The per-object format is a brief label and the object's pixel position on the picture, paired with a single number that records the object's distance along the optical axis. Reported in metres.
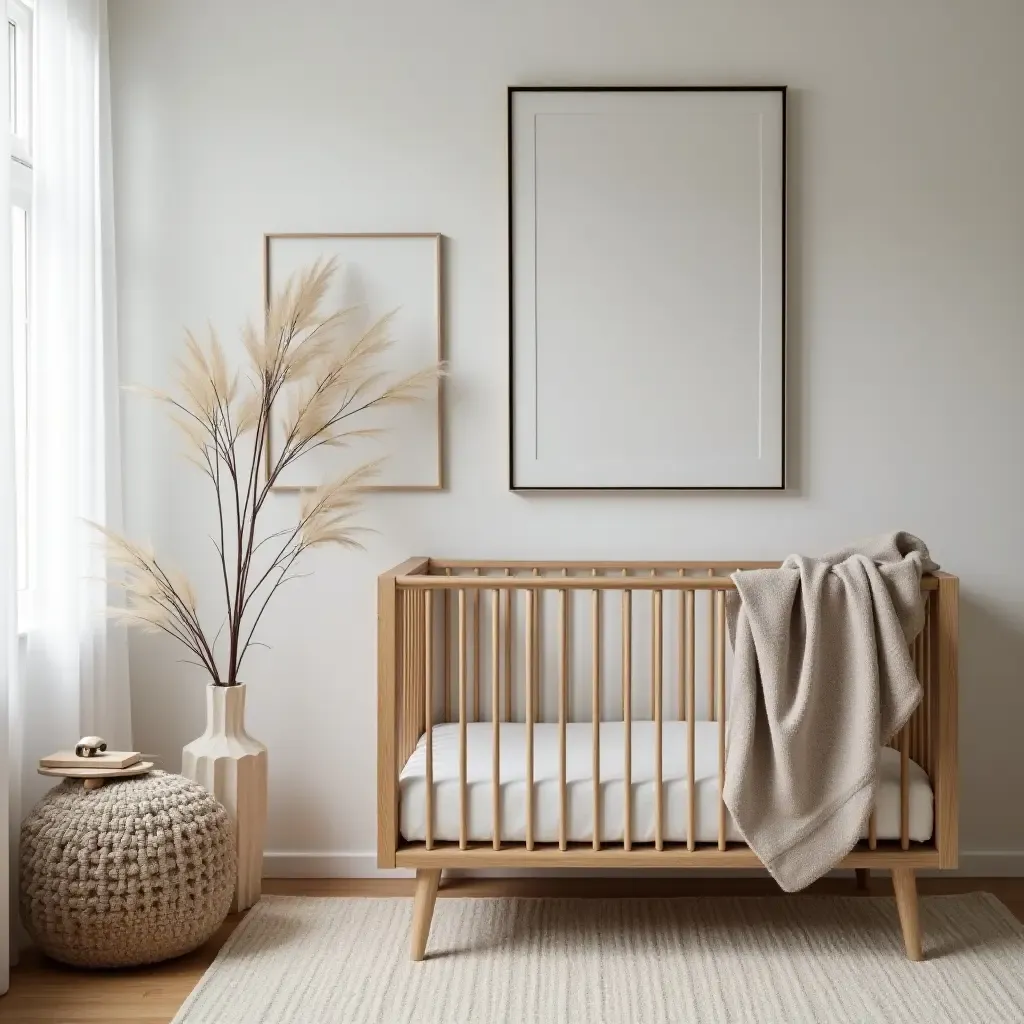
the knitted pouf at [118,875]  1.96
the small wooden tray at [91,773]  2.06
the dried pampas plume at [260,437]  2.37
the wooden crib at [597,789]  1.97
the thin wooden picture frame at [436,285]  2.54
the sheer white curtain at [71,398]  2.22
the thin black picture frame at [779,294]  2.50
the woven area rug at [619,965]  1.86
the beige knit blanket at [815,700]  1.90
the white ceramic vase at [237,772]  2.29
